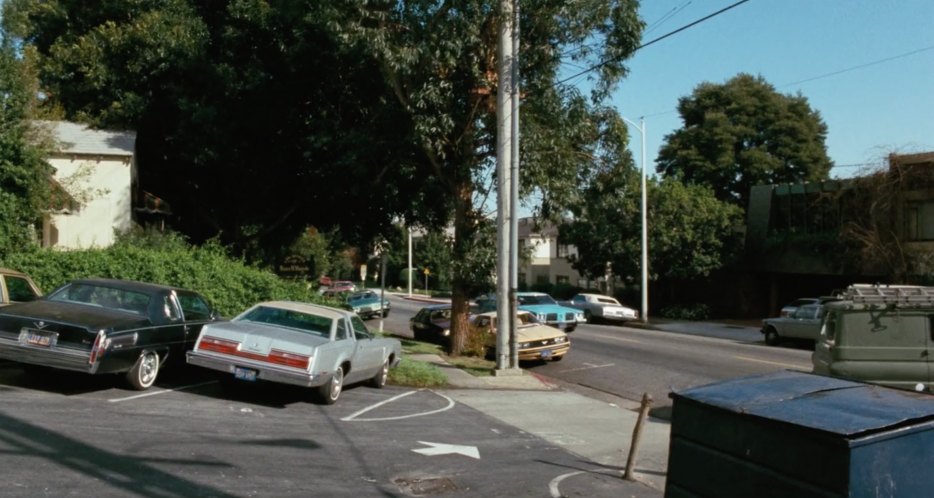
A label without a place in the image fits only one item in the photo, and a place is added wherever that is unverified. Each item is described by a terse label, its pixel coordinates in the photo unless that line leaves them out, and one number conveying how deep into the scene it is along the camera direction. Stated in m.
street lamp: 38.72
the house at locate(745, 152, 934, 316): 32.03
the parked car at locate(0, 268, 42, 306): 13.07
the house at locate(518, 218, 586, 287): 64.62
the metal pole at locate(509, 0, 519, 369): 17.77
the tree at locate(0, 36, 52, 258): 17.33
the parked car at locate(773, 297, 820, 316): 29.72
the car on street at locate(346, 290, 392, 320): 38.50
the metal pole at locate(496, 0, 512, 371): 17.75
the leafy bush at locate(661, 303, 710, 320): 43.00
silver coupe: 11.36
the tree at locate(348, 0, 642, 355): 17.94
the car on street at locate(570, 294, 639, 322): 39.09
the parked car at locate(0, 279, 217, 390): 10.52
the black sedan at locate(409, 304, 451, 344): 24.98
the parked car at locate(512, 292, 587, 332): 29.30
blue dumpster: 4.16
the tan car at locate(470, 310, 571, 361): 20.41
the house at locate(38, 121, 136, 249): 22.47
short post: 9.14
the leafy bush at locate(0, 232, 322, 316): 15.59
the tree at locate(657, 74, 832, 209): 54.25
